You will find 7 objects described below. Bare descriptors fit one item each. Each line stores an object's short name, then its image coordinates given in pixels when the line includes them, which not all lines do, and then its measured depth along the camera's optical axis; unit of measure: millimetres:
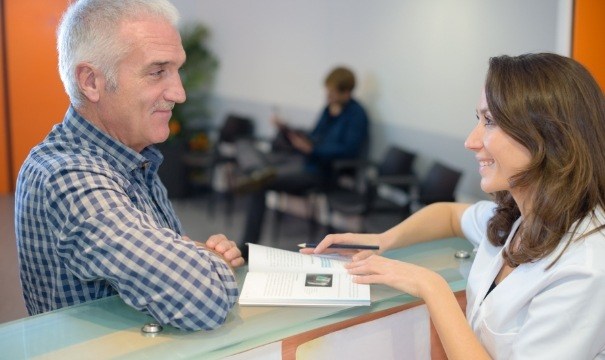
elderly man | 1505
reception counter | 1446
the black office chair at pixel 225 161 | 7180
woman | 1503
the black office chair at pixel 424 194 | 5070
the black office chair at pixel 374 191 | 5566
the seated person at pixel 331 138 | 5883
